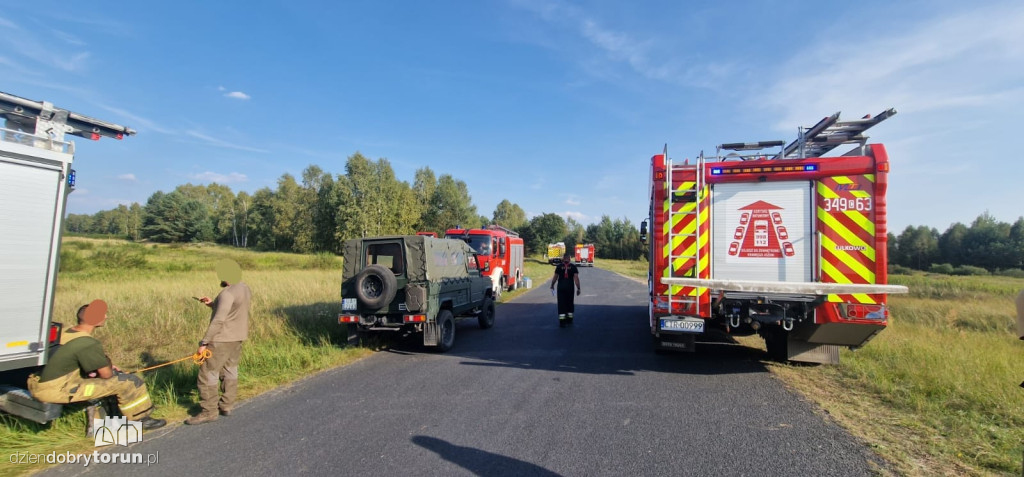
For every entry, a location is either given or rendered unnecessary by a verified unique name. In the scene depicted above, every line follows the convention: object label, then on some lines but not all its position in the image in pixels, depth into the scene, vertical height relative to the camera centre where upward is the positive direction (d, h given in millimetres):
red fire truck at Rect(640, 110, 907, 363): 5617 +364
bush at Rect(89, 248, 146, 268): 24375 -818
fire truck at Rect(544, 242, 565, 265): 55150 +1641
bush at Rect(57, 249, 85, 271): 22442 -979
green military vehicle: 7691 -551
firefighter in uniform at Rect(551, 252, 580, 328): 10586 -536
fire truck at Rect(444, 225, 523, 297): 18141 +436
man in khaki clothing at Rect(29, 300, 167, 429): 3883 -1173
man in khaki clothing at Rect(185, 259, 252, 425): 4707 -1014
